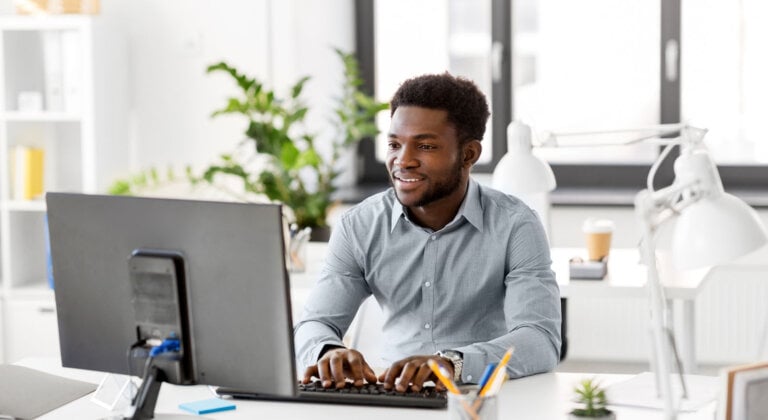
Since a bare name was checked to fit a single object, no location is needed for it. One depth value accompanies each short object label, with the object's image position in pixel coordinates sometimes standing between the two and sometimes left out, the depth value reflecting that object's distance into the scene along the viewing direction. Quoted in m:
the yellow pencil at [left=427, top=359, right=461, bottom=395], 3.13
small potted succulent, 3.14
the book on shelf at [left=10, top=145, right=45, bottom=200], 6.16
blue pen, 3.16
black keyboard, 3.40
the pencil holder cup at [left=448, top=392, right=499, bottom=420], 3.09
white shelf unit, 6.10
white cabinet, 6.09
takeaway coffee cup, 5.27
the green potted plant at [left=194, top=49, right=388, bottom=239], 5.81
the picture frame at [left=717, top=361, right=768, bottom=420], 3.07
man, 3.86
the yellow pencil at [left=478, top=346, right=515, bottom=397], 3.15
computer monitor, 3.15
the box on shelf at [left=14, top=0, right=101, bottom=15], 6.22
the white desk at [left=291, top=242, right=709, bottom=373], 4.93
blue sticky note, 3.41
